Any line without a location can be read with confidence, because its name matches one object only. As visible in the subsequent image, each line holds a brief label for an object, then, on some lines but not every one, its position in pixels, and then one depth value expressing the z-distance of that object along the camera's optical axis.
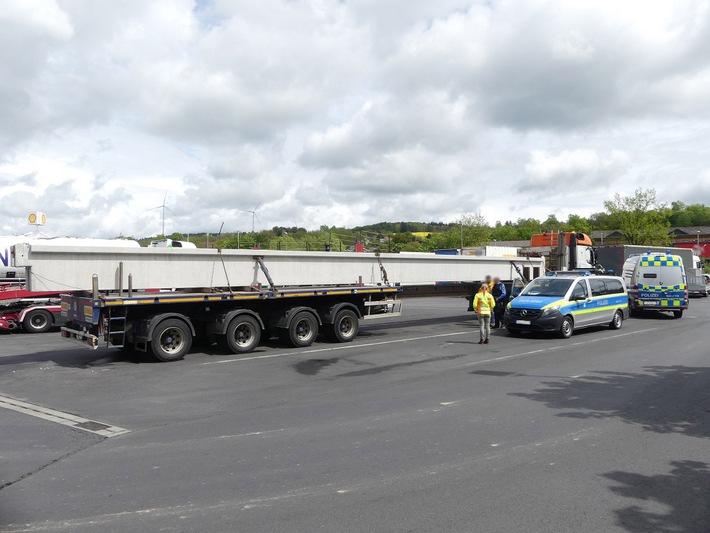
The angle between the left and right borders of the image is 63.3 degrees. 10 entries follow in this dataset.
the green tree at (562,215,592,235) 101.31
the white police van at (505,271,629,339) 15.37
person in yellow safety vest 14.32
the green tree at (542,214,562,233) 127.10
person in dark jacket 17.72
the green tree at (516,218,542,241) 128.95
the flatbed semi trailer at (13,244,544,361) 11.16
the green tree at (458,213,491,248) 68.89
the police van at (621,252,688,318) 21.75
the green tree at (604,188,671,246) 57.00
